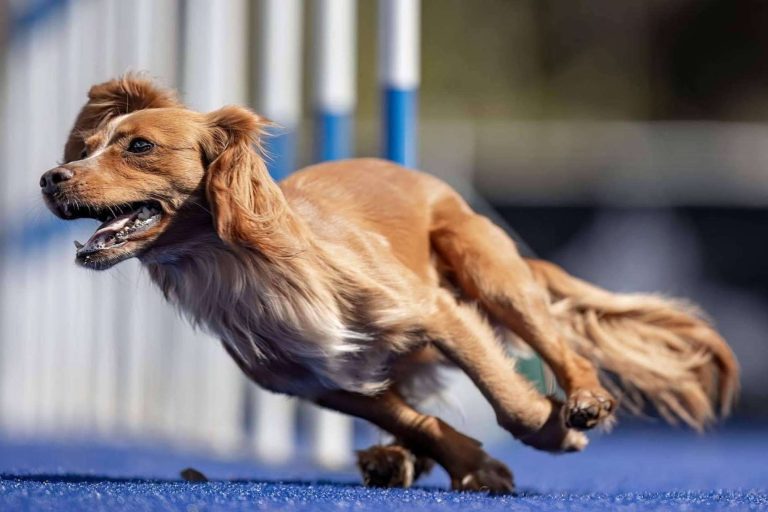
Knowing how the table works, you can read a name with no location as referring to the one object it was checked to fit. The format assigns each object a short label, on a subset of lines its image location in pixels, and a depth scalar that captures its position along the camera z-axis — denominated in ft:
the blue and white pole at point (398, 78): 36.81
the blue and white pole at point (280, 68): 45.62
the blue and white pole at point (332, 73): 41.88
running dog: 24.84
